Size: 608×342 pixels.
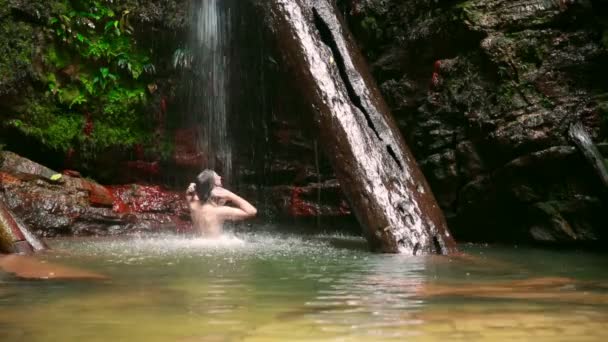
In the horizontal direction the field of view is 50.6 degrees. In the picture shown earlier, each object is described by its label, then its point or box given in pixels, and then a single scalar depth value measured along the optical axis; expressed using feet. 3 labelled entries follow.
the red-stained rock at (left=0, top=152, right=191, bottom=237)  31.68
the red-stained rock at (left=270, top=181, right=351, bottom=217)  34.81
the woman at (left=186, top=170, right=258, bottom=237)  29.09
